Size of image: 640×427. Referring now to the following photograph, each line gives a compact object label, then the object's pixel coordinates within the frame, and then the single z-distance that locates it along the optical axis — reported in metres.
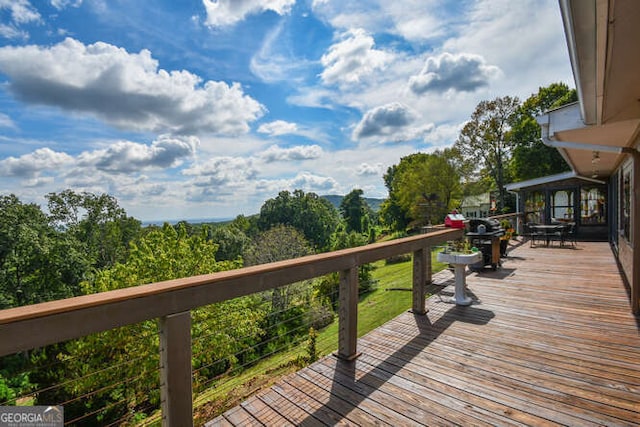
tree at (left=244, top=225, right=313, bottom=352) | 14.98
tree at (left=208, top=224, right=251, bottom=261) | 34.84
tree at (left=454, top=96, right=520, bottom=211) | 20.14
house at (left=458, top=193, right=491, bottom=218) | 31.55
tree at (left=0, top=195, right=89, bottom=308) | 18.20
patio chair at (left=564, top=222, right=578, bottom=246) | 9.72
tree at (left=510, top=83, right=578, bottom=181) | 19.20
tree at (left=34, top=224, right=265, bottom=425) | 10.14
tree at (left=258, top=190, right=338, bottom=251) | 45.47
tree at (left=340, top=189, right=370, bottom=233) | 48.41
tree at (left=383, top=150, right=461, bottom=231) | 23.88
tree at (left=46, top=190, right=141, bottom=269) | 24.09
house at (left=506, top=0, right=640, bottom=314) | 1.53
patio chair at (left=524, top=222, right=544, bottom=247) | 10.35
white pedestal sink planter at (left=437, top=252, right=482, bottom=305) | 3.94
